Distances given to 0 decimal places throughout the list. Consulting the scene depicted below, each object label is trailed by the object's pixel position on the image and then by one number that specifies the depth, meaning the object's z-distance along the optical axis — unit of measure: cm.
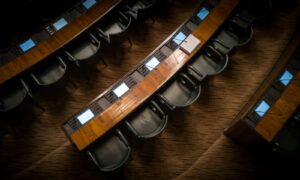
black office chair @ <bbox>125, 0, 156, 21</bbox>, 358
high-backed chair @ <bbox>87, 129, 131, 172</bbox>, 291
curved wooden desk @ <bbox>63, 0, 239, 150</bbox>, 285
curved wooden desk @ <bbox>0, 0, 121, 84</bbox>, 317
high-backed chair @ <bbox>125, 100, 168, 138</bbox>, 306
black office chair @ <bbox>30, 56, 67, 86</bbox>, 331
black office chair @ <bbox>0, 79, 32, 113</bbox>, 315
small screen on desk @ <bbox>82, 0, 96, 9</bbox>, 362
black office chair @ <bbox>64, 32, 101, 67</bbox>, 347
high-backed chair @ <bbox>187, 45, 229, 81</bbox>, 332
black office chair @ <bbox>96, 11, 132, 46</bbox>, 363
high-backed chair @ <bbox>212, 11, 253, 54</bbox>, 353
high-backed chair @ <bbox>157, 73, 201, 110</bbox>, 317
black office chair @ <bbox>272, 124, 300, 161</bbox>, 298
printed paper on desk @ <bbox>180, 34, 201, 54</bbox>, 323
